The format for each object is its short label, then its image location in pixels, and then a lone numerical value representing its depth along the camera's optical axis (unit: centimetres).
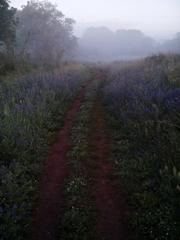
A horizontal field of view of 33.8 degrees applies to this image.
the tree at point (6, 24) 2455
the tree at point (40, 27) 4253
